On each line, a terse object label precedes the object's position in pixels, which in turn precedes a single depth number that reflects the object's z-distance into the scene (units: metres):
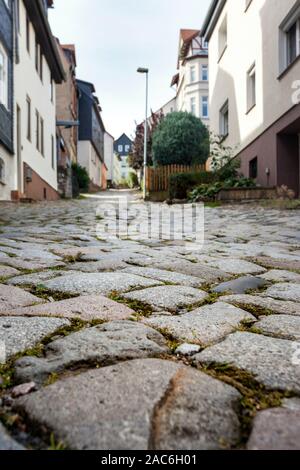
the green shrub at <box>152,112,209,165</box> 17.70
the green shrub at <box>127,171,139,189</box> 38.94
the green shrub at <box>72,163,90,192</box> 28.40
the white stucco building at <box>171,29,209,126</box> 34.78
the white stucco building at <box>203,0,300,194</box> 9.98
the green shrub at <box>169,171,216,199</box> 13.30
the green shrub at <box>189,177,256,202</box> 11.64
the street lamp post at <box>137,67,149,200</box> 20.06
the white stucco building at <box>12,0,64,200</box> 13.12
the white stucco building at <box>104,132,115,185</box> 60.38
